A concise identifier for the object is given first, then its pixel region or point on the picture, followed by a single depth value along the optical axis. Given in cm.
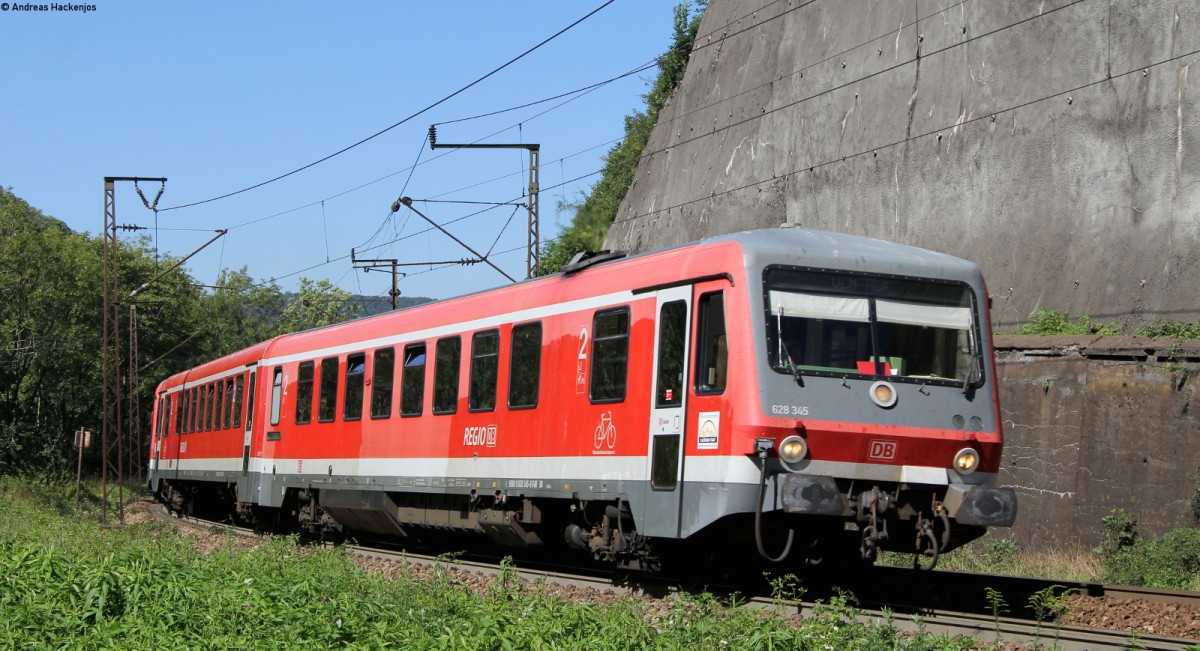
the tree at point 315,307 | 10662
